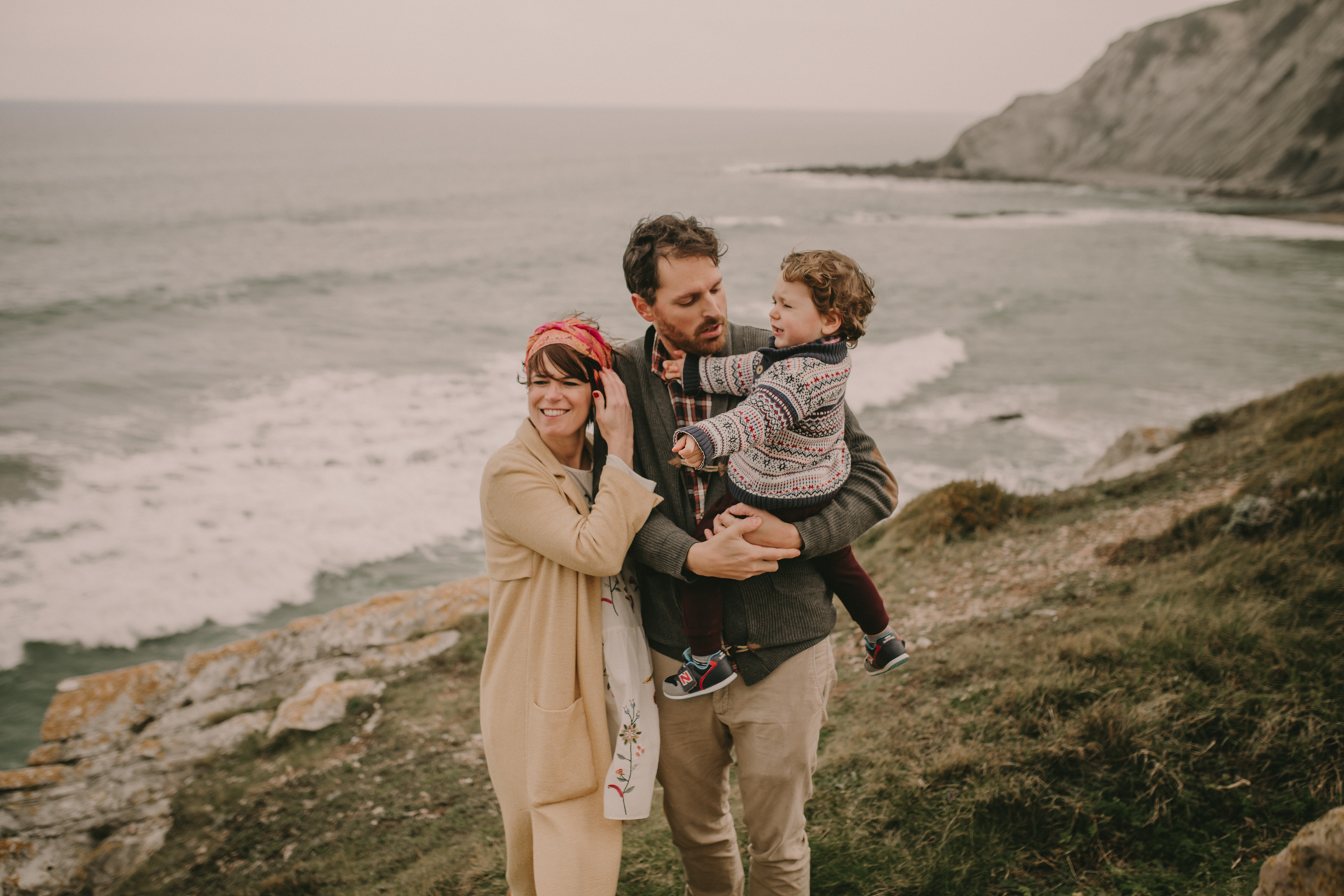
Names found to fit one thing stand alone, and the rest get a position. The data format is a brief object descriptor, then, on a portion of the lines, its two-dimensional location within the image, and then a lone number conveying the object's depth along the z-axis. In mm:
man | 2494
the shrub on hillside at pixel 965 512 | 7047
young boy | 2412
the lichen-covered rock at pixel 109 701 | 6852
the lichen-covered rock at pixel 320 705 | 6195
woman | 2365
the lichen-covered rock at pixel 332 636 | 7461
